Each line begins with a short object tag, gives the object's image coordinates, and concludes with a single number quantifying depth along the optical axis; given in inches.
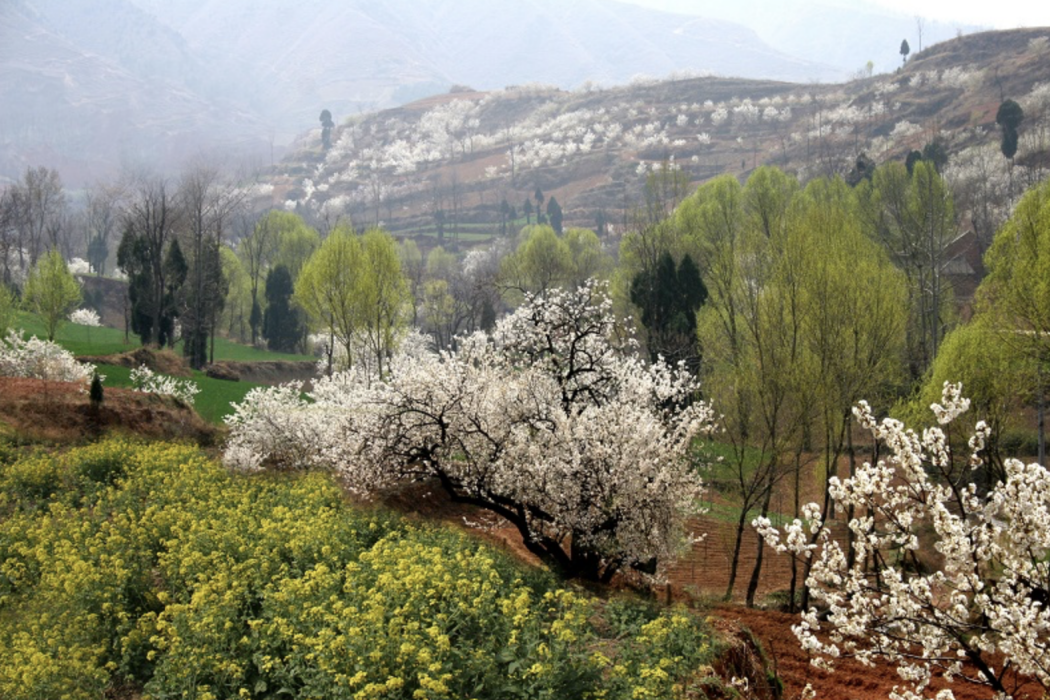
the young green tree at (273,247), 3083.2
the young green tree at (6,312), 1702.8
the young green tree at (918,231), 1644.9
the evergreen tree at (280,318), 2896.2
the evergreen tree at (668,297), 1717.5
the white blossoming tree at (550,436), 663.8
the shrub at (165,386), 1240.2
